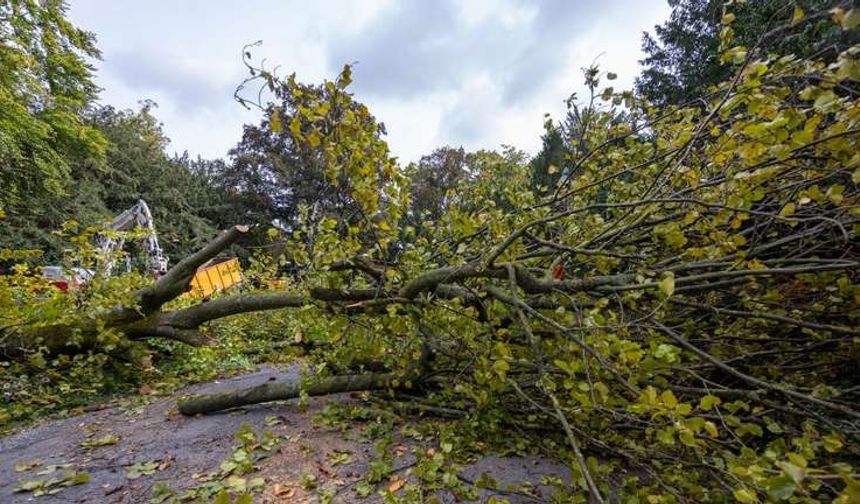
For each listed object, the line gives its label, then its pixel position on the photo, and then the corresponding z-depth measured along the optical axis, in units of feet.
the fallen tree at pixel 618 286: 4.61
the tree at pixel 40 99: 39.45
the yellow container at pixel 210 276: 33.01
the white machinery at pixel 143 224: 29.57
